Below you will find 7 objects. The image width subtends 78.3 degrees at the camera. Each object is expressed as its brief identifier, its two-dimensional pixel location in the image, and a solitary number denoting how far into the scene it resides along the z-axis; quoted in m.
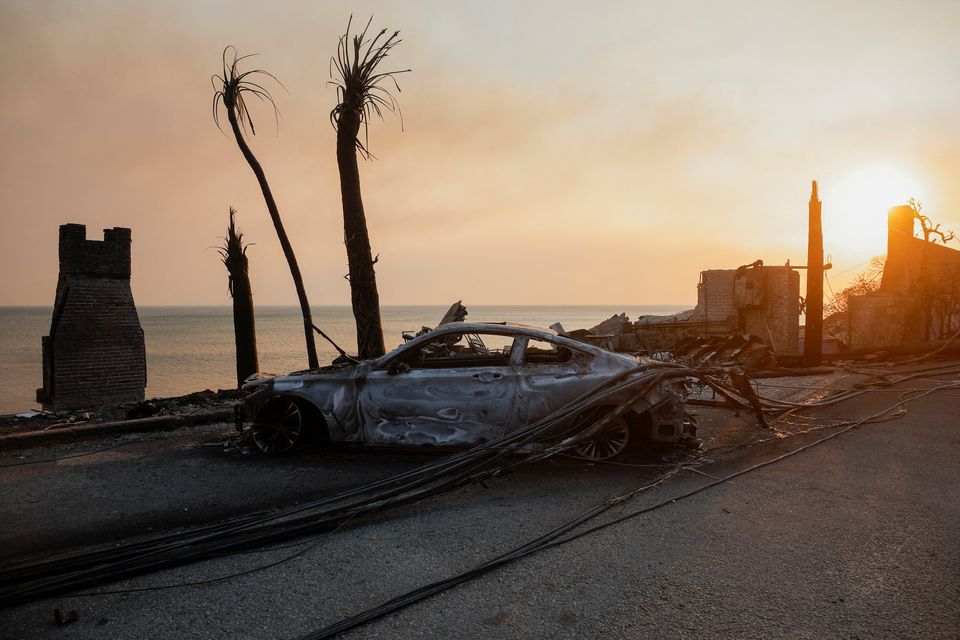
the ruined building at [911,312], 19.11
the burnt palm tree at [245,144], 13.16
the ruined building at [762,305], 19.34
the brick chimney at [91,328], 14.29
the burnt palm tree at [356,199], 11.38
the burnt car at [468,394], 6.44
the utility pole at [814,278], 15.19
